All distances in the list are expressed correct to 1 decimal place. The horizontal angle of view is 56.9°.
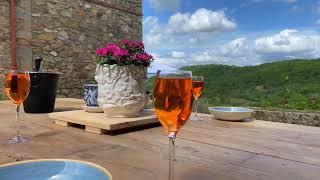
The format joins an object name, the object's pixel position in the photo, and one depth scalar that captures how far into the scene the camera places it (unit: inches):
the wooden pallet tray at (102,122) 46.4
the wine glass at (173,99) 22.1
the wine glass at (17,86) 41.3
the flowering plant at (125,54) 51.4
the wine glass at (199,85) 51.8
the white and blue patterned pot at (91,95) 58.2
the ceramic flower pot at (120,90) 51.6
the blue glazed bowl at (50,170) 23.5
